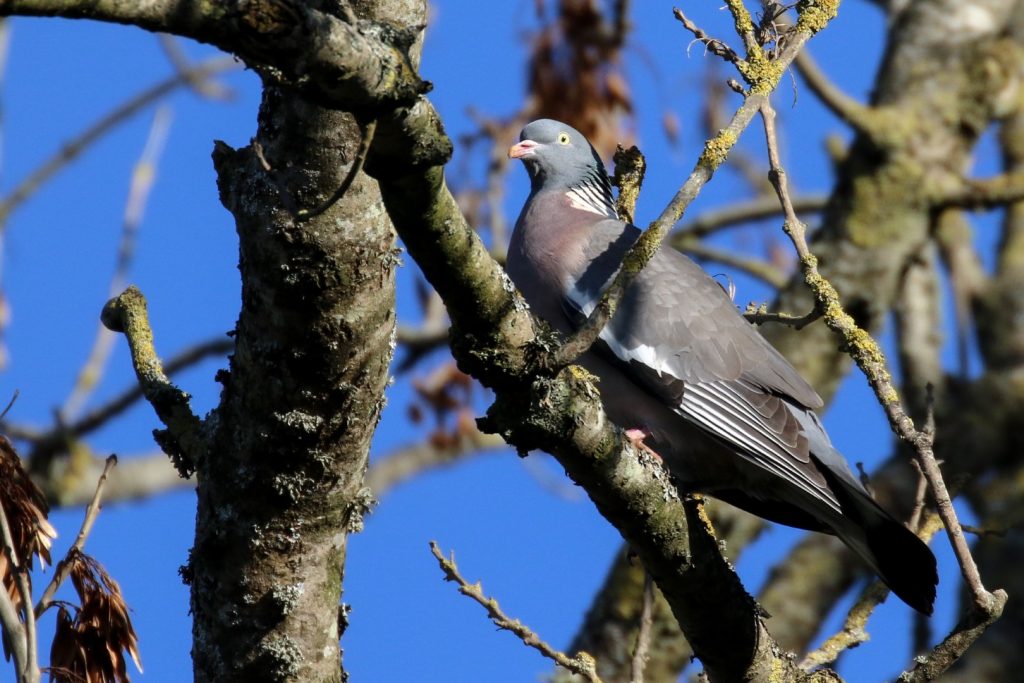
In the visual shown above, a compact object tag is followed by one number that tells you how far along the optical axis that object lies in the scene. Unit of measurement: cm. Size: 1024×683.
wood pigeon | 937
